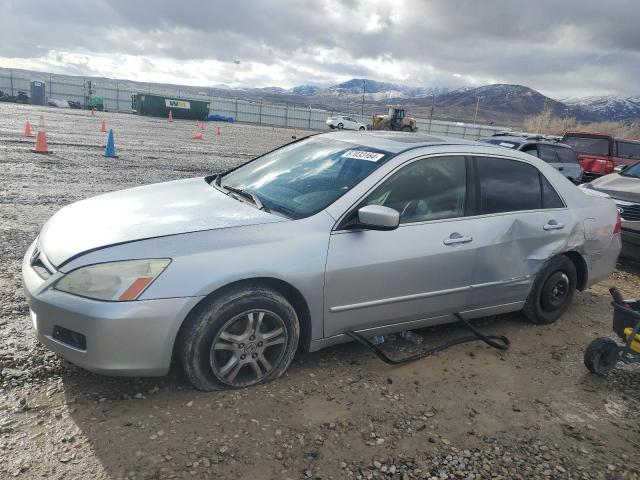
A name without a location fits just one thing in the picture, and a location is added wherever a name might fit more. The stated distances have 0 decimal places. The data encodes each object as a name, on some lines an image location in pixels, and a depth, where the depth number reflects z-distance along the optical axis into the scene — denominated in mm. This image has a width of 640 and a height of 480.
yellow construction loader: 30219
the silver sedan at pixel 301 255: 2674
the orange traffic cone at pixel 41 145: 11894
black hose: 3383
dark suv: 11586
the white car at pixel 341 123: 46594
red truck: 13473
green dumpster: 40125
